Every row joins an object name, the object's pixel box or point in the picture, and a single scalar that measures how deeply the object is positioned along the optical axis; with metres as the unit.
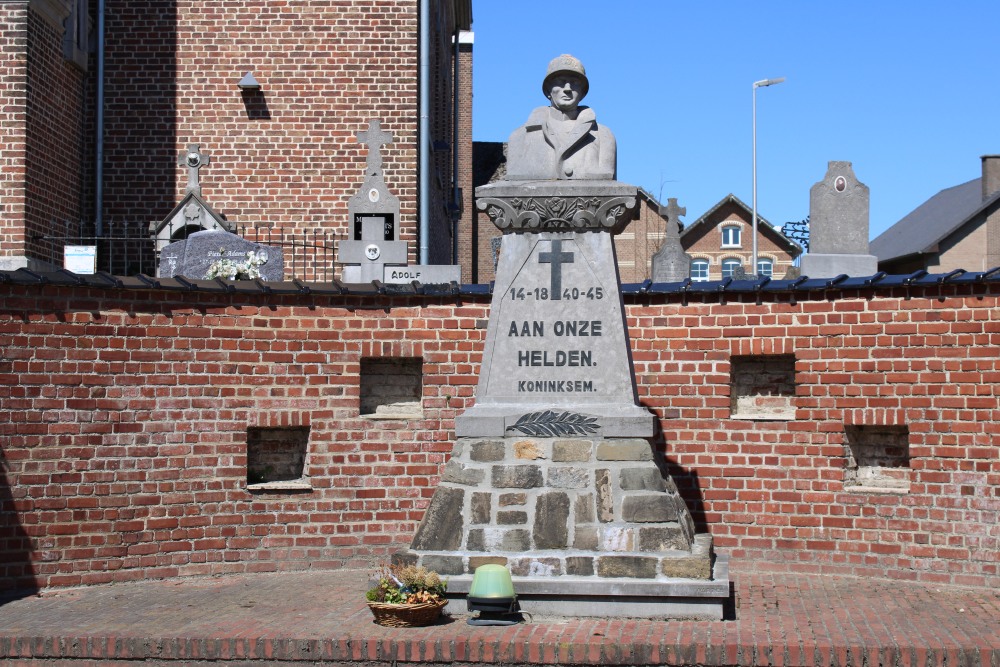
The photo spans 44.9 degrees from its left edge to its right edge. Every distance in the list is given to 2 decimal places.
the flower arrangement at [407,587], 8.38
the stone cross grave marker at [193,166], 16.69
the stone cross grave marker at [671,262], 18.23
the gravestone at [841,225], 12.24
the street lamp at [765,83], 34.29
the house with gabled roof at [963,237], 43.94
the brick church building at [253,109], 17.77
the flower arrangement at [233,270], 12.29
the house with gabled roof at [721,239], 50.28
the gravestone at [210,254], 13.59
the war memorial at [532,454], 8.65
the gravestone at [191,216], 16.78
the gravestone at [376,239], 13.87
